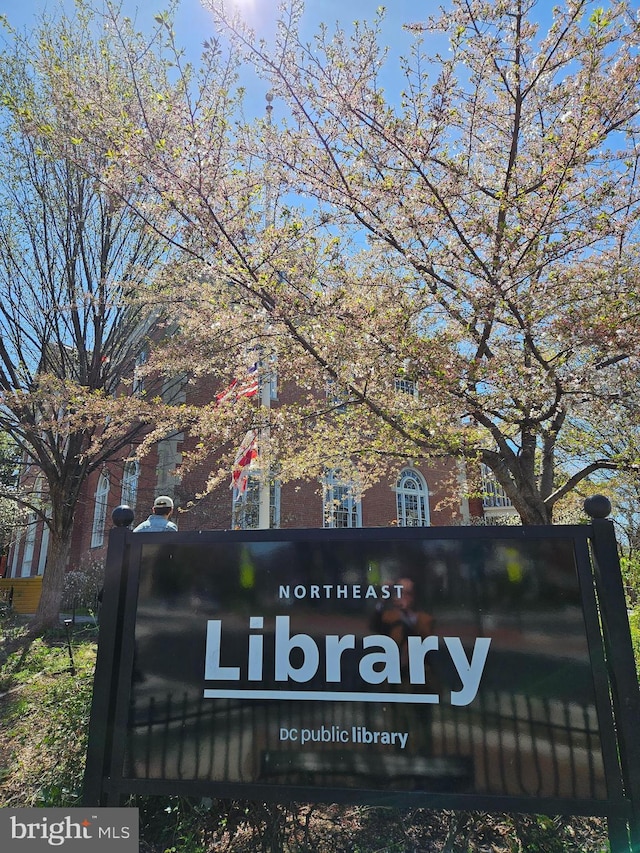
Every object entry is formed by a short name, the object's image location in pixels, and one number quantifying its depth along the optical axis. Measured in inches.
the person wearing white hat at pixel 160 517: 206.8
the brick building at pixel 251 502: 612.4
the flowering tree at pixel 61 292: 420.8
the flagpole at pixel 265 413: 241.8
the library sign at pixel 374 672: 91.4
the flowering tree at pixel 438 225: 192.9
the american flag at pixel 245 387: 255.1
